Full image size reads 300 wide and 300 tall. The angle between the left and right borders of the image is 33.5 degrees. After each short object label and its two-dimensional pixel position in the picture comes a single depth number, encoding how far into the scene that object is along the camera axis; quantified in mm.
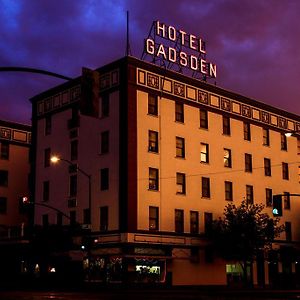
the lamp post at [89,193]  43919
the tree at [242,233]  47487
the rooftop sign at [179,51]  48535
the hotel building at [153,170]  44867
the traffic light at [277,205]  30868
